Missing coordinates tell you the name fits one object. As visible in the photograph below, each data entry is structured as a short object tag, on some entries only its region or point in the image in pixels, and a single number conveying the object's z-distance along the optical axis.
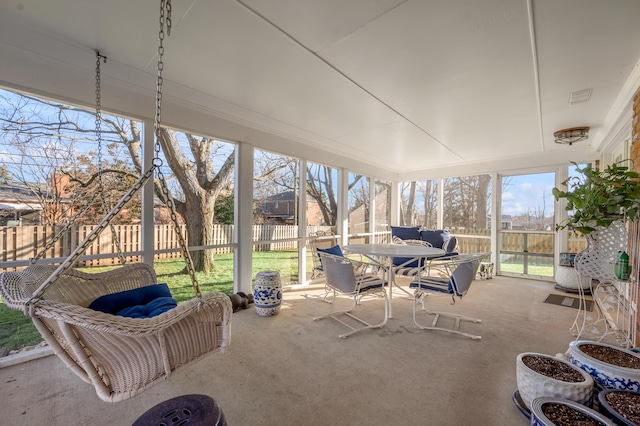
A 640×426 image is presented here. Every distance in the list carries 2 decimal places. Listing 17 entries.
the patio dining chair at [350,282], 2.82
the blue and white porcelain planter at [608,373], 1.49
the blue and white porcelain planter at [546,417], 1.25
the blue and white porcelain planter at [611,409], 1.27
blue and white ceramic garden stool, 3.25
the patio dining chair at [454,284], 2.77
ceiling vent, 2.78
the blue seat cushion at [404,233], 5.52
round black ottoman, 1.25
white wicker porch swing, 1.03
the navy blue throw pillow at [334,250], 3.56
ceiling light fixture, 3.79
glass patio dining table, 3.01
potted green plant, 2.07
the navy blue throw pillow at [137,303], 1.75
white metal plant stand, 2.32
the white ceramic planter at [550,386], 1.48
